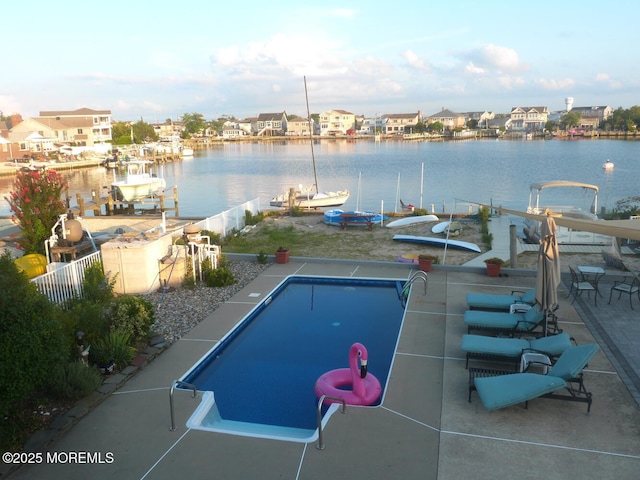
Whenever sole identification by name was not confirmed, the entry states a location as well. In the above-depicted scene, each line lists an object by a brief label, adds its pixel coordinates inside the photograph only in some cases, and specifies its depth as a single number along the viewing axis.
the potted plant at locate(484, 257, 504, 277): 12.45
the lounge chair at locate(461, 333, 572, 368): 7.43
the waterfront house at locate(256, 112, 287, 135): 173.50
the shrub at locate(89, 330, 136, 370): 7.64
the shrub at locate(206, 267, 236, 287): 12.24
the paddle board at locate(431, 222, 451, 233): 19.38
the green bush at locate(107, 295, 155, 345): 8.41
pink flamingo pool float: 7.11
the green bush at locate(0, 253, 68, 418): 4.94
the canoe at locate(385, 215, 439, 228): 21.39
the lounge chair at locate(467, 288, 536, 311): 9.62
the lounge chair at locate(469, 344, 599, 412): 6.17
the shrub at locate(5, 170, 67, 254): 14.21
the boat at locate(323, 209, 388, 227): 21.31
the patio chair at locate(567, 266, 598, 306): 10.41
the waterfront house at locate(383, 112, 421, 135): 170.12
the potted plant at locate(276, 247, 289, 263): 14.28
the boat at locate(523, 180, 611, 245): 17.64
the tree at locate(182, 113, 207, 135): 157.25
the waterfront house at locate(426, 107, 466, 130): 172.50
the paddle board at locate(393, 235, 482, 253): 16.68
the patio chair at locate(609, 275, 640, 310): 10.15
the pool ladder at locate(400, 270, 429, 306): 11.41
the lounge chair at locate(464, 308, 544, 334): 8.60
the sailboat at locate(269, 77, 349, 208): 32.66
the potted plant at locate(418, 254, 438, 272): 12.97
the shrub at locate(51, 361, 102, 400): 6.73
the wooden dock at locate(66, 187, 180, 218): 27.12
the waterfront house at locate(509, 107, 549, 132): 168.12
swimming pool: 6.98
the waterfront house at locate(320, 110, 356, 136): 171.00
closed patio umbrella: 8.27
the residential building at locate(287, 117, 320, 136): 170.12
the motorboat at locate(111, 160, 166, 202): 35.00
